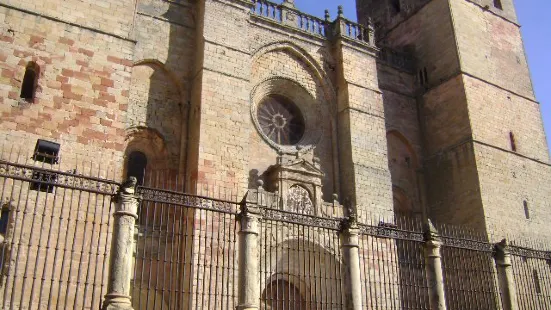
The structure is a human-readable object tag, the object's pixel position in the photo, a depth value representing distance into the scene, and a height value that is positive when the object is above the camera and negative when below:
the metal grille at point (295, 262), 11.30 +2.52
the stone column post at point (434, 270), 8.59 +1.76
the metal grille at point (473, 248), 9.31 +2.31
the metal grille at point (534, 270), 10.13 +2.33
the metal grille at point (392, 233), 8.53 +2.29
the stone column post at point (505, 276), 9.55 +1.84
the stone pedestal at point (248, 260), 7.23 +1.63
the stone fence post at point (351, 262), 7.90 +1.74
